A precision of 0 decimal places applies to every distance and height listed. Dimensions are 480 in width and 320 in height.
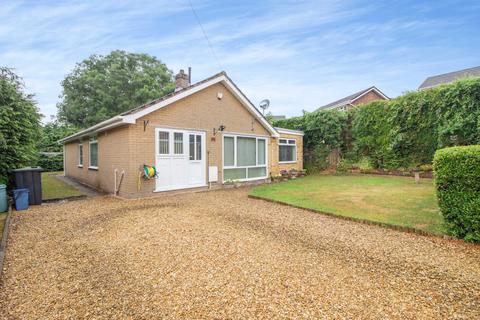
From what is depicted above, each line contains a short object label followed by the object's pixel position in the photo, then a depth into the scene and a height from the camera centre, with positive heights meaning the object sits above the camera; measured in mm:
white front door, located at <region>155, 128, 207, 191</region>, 9049 -138
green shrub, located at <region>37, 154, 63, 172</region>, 21641 -540
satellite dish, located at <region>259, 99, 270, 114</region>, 17016 +3547
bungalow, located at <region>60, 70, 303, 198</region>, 8562 +498
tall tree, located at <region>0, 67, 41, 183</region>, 7586 +1107
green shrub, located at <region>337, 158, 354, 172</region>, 15477 -759
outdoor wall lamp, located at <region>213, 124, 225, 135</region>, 10762 +1175
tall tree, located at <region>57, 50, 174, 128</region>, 28547 +7835
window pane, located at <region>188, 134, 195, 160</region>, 9930 +393
